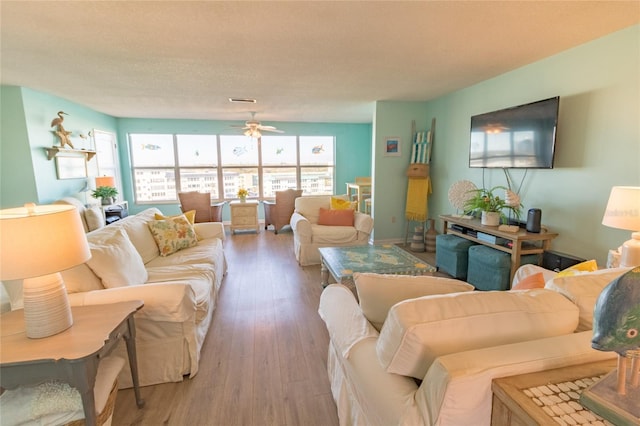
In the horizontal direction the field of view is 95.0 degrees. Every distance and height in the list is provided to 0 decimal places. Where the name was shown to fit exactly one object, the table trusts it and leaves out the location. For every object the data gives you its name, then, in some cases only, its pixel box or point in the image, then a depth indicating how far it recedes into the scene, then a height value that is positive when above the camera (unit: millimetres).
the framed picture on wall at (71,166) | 4008 +123
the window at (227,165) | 6246 +178
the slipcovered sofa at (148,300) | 1688 -775
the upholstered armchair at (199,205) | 5434 -587
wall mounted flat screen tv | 2676 +340
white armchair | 3887 -862
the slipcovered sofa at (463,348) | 807 -541
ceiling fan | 4856 +737
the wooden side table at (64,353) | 1109 -690
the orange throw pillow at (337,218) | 4210 -665
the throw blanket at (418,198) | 4594 -429
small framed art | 4648 +392
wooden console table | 2705 -694
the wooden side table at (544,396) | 718 -590
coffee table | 2451 -822
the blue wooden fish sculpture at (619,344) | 649 -400
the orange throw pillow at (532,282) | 1415 -551
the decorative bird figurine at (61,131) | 3891 +583
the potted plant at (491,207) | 3027 -389
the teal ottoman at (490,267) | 2795 -957
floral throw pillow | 2906 -619
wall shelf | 3803 +321
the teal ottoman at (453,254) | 3305 -967
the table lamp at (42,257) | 1114 -327
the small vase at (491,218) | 3051 -503
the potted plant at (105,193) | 4633 -308
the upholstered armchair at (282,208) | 5734 -700
